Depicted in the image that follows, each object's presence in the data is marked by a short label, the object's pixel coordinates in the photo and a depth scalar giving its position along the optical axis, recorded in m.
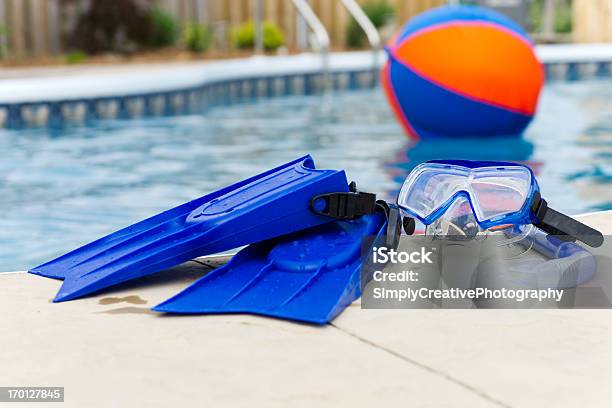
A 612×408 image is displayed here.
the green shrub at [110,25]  14.16
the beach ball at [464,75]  7.30
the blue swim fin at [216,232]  3.07
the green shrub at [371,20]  16.32
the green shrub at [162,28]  14.85
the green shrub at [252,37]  14.82
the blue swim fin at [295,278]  2.74
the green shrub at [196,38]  14.42
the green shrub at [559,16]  24.95
